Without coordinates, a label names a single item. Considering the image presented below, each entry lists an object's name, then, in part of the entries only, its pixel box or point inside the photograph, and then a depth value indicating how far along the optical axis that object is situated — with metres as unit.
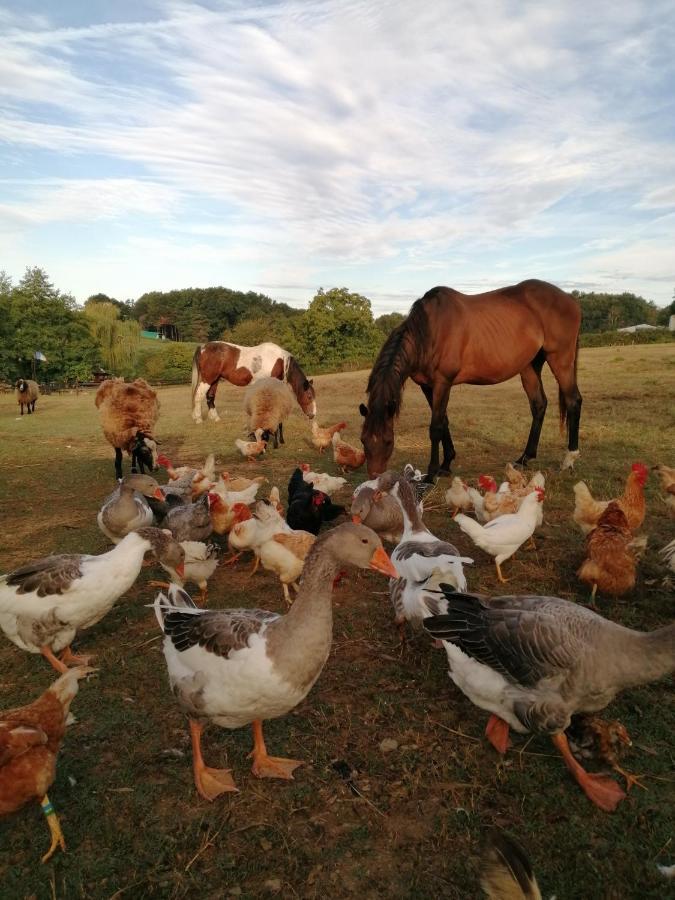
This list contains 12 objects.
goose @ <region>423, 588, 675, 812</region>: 3.04
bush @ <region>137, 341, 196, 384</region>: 56.50
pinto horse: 16.25
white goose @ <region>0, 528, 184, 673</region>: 4.08
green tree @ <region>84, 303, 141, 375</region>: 51.31
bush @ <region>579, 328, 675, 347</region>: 39.56
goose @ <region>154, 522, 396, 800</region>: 2.90
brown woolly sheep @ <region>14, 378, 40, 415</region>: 23.17
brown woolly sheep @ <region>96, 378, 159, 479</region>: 9.45
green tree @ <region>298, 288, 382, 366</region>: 55.22
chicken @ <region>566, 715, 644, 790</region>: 3.18
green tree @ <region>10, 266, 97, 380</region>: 45.00
